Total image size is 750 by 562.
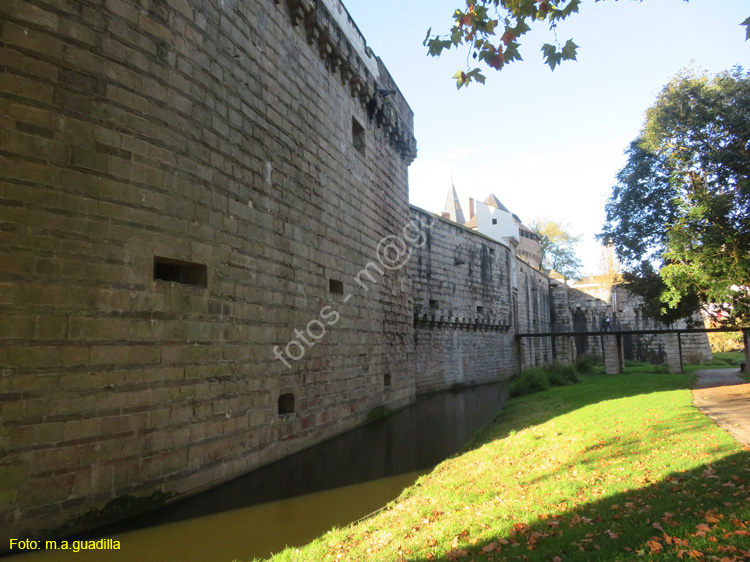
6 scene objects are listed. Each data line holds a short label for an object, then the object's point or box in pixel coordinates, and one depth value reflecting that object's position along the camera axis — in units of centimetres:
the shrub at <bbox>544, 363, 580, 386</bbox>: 1795
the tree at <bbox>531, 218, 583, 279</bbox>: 4625
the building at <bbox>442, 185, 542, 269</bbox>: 4022
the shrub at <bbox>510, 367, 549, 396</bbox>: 1638
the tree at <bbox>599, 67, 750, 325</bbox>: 1145
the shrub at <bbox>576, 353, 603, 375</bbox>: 2442
